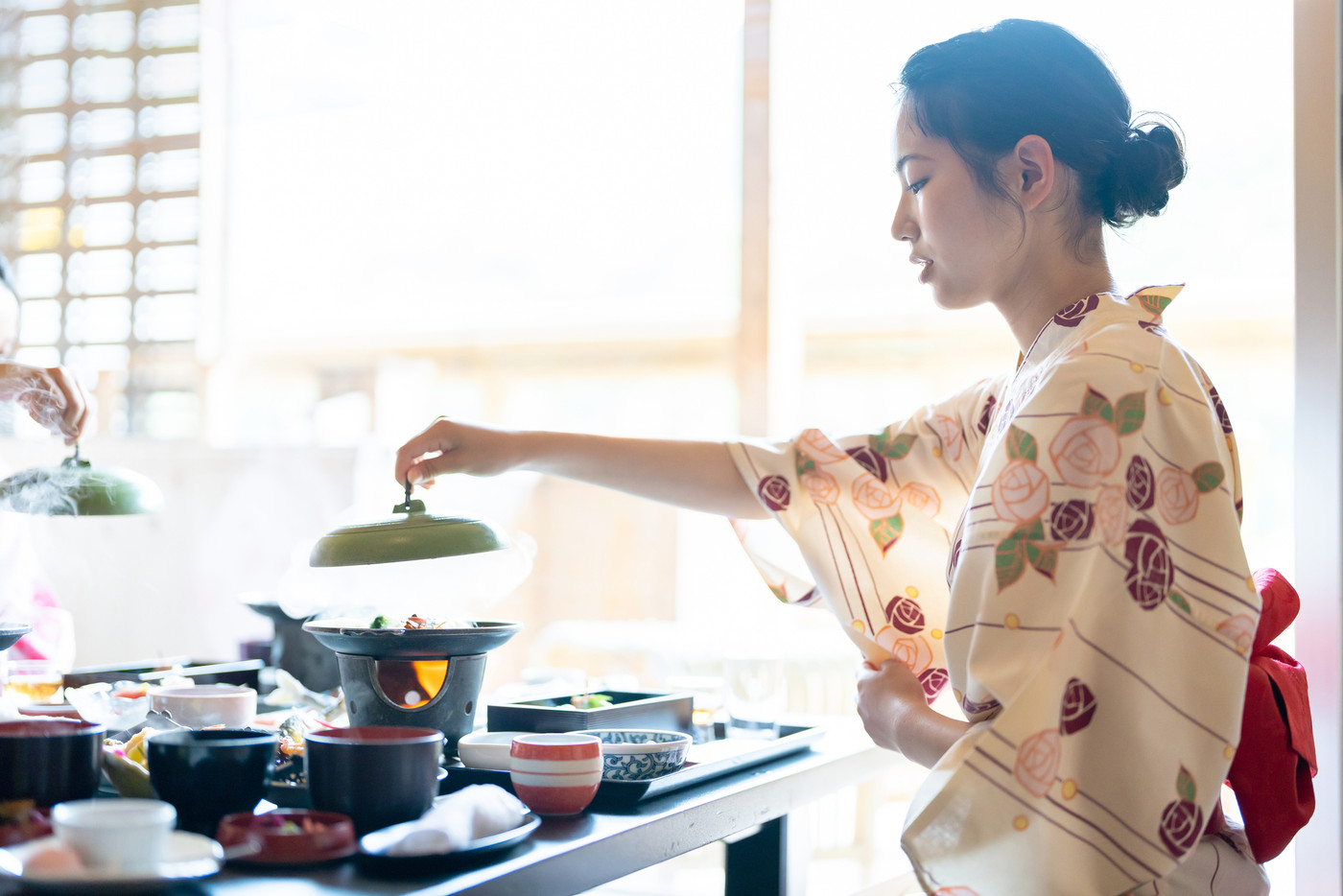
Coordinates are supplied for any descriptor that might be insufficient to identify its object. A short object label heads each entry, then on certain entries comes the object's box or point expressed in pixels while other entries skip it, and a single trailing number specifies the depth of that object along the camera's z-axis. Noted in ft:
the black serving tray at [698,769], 3.34
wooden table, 2.51
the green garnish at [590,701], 4.16
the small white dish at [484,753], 3.46
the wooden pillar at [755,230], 9.34
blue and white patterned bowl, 3.42
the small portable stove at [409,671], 3.62
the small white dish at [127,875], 2.20
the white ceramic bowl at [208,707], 3.85
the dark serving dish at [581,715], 3.89
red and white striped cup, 3.11
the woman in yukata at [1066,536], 3.11
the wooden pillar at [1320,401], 5.60
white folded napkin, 2.56
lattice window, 12.29
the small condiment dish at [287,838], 2.54
